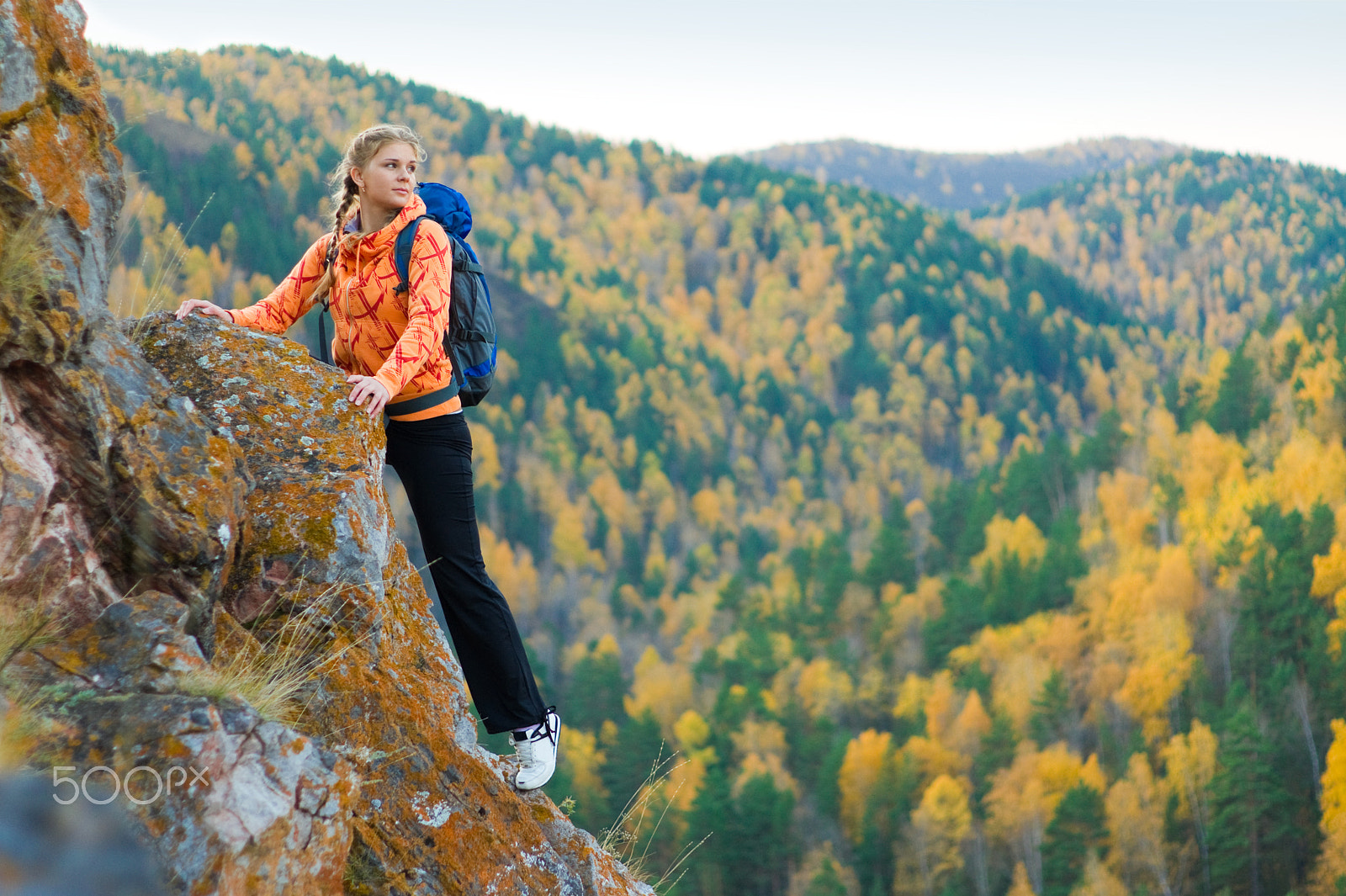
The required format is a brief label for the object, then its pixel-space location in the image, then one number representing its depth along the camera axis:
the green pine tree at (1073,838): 48.78
